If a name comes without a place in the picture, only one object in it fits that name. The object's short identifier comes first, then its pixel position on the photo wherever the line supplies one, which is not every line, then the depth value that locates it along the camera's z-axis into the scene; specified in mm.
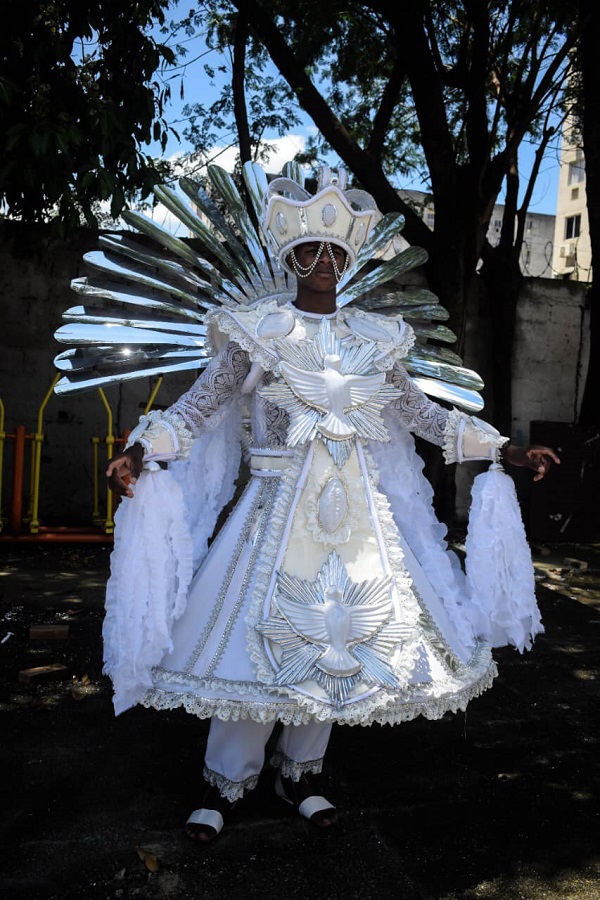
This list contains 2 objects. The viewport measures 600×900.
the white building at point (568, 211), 28812
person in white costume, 2346
